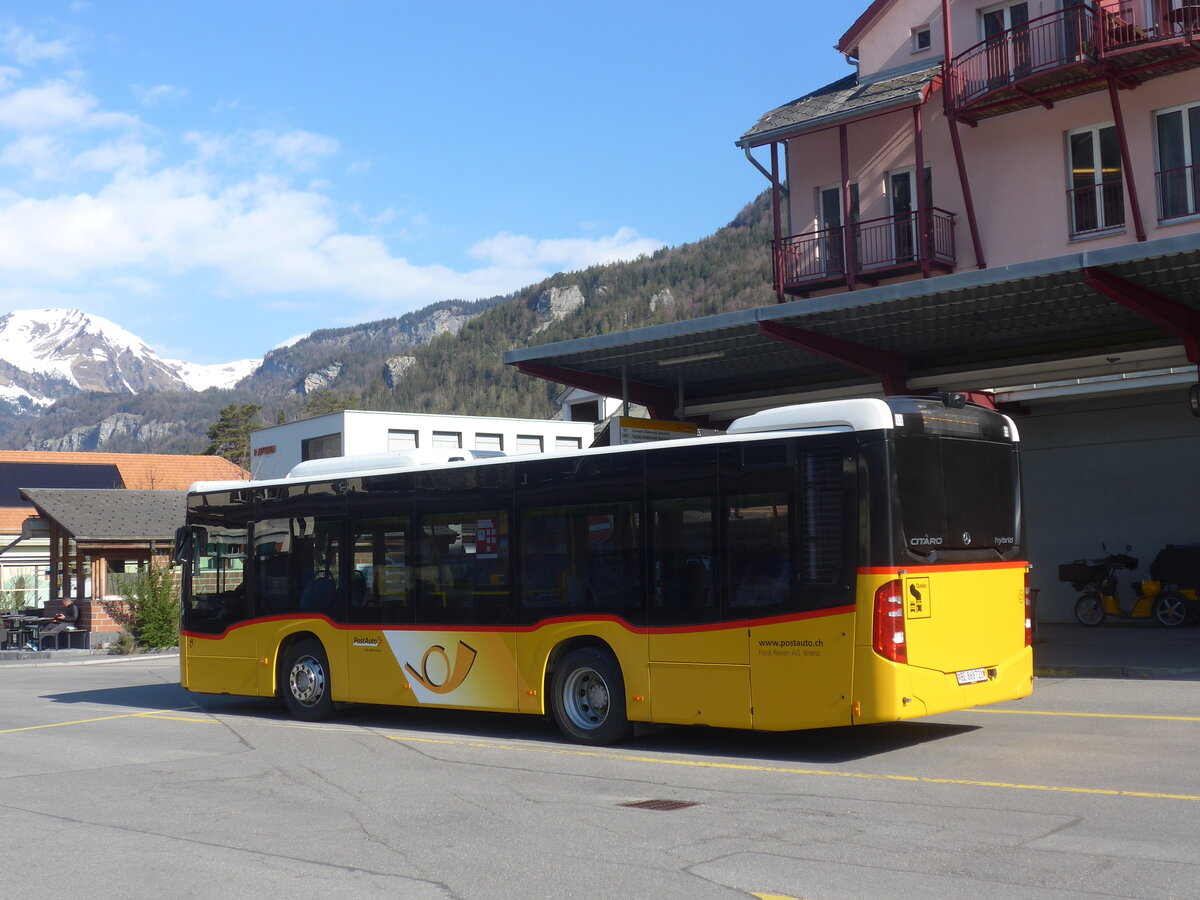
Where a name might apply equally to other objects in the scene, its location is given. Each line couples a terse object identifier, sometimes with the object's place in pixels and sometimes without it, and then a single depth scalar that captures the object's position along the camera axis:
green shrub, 31.23
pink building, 22.19
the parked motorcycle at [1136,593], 22.08
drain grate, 8.70
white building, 59.62
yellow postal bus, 10.07
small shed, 35.38
